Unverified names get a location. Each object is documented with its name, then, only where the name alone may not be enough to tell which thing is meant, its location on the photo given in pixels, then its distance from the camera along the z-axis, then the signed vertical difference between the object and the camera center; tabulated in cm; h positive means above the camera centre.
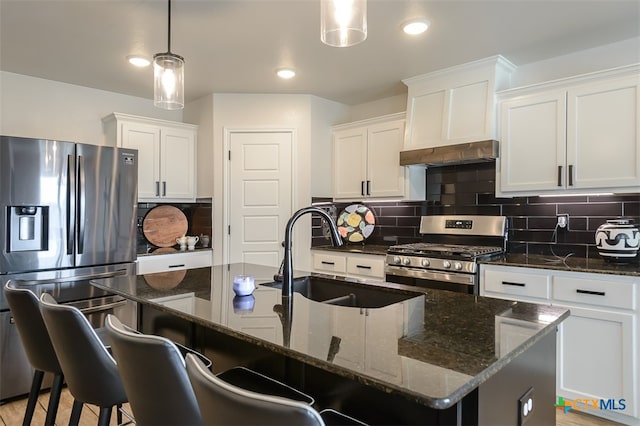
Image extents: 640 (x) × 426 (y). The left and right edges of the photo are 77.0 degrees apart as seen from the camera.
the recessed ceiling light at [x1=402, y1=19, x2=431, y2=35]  251 +119
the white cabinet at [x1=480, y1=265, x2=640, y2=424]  231 -73
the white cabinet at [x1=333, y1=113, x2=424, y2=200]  375 +53
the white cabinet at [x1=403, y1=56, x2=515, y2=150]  310 +91
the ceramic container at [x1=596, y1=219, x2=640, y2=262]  252 -16
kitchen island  91 -35
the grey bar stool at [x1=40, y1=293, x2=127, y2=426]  138 -52
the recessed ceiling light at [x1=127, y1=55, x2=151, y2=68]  308 +118
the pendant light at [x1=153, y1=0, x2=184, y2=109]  196 +66
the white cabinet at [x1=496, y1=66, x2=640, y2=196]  255 +54
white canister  168 -31
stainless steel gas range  292 -30
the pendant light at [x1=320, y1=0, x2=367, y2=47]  140 +68
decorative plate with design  426 -12
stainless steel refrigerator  273 -9
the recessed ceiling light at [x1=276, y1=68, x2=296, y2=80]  336 +119
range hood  307 +48
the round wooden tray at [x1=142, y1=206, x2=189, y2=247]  410 -14
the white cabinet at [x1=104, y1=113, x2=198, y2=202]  376 +59
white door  405 +22
